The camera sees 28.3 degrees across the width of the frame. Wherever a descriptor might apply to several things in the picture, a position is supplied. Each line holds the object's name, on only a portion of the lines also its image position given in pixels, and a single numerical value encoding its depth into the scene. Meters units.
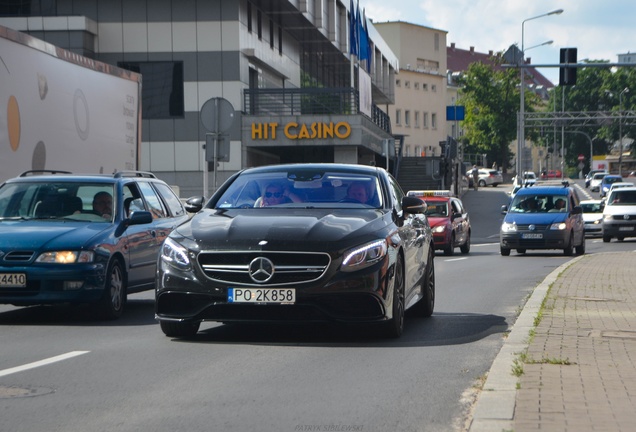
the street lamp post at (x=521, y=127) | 78.94
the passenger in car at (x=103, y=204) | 13.52
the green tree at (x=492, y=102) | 129.62
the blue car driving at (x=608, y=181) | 90.12
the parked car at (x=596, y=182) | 103.38
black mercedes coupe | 9.96
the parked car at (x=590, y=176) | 112.70
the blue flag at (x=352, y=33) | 60.69
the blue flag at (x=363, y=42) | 64.19
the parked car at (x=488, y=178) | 110.75
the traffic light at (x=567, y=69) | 37.75
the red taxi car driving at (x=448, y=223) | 32.03
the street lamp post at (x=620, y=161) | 129.62
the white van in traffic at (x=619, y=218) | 42.34
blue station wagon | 12.22
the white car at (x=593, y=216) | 49.12
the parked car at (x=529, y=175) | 101.84
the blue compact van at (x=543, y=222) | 31.27
